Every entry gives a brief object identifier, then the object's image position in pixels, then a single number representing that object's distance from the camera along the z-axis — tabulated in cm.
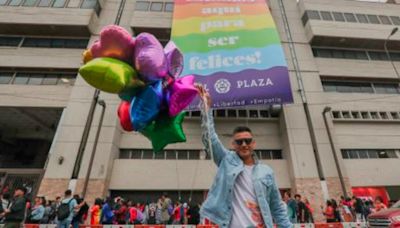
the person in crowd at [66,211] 606
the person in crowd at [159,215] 979
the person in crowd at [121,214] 842
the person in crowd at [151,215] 1001
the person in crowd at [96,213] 771
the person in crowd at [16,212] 498
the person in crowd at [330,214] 869
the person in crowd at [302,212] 845
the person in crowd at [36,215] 766
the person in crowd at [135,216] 880
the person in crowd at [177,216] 968
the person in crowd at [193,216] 945
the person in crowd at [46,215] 789
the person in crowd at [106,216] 761
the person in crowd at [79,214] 643
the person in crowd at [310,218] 843
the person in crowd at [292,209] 844
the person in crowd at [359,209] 939
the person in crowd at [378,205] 816
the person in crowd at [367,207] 955
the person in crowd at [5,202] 696
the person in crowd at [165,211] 986
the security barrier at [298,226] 698
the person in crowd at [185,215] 975
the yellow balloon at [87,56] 272
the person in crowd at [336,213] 881
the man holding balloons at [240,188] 168
